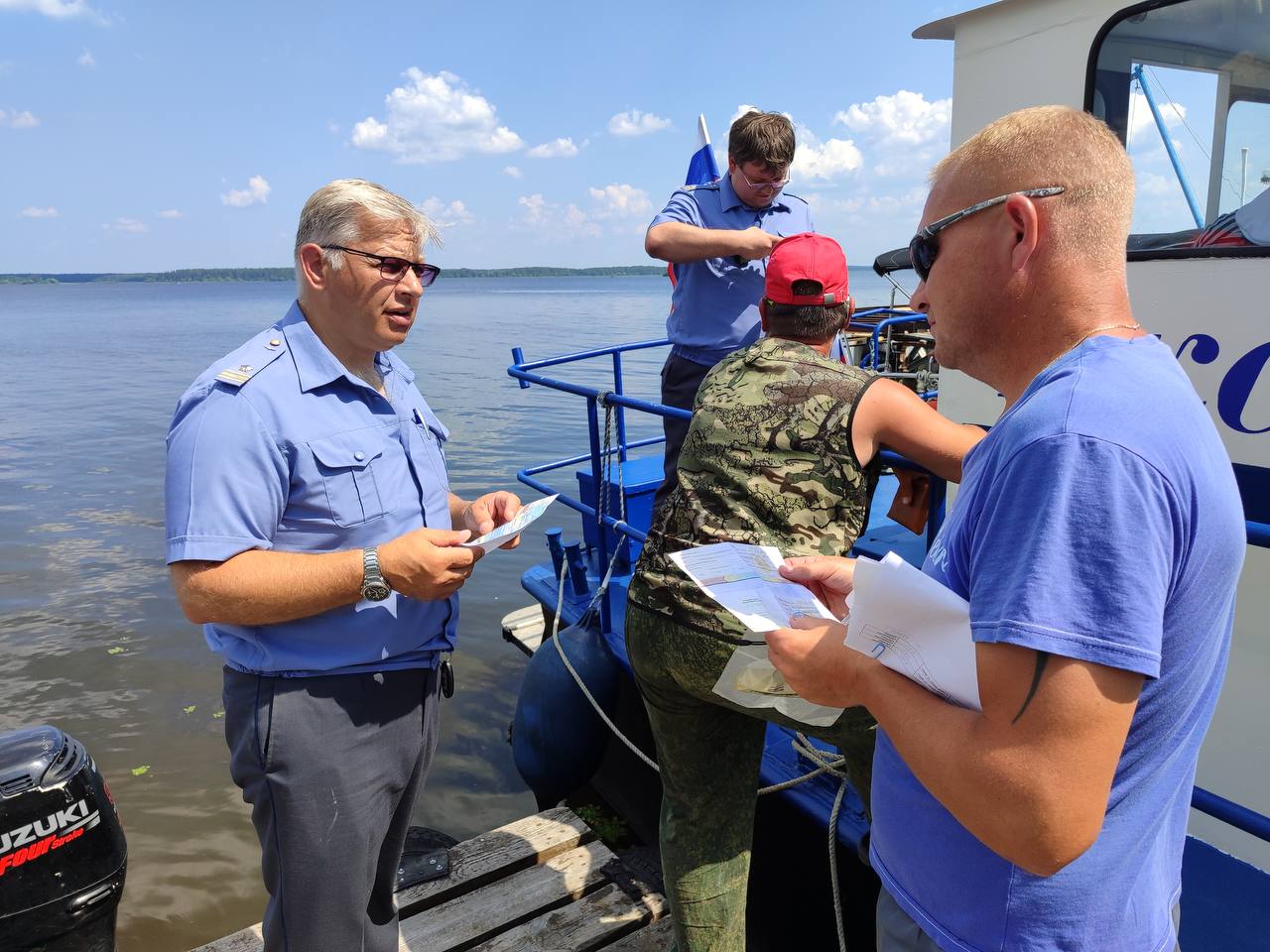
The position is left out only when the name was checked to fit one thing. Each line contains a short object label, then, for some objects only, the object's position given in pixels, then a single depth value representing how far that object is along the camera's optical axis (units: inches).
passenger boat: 94.0
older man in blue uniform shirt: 71.4
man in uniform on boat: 137.9
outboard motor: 84.7
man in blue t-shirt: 35.6
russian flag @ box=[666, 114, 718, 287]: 201.8
